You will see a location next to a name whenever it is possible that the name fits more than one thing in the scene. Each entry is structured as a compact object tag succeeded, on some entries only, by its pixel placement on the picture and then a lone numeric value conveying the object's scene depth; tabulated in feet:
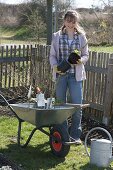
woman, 16.90
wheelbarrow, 15.30
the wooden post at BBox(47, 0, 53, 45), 41.34
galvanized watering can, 15.16
